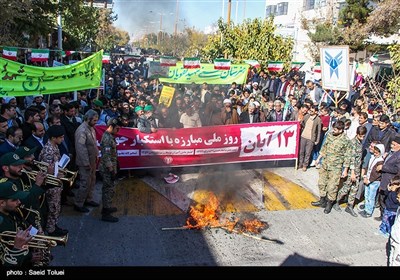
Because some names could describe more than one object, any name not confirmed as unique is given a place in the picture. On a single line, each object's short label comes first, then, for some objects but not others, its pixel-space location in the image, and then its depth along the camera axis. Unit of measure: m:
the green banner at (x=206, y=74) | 15.43
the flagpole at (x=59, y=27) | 16.25
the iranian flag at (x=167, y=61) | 15.27
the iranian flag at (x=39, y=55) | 13.01
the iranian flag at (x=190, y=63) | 15.33
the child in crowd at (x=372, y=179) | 6.79
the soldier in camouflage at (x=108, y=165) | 6.13
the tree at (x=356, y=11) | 28.15
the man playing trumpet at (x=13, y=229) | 3.19
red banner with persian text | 8.00
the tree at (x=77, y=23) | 17.23
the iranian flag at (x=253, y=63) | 19.09
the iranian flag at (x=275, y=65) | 18.45
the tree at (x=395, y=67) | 9.41
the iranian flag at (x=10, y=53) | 11.93
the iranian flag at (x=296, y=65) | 21.56
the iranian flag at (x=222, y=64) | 15.27
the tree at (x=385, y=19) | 18.91
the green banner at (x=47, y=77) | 7.07
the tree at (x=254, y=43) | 20.91
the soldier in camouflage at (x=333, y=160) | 6.88
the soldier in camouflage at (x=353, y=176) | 6.93
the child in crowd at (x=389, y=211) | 6.02
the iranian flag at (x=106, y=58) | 17.47
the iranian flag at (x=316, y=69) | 18.80
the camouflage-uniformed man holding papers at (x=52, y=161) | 5.25
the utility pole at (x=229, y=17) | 21.75
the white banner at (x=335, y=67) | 8.74
